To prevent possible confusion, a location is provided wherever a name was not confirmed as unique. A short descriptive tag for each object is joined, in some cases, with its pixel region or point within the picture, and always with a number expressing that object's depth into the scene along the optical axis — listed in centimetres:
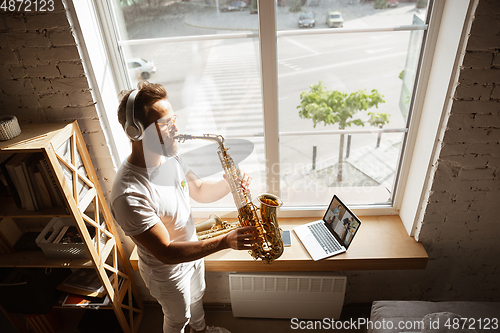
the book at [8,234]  206
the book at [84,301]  215
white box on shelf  197
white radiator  226
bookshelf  160
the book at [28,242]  212
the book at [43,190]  175
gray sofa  168
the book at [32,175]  172
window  177
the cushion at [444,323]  165
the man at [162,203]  149
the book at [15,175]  171
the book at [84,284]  215
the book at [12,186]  173
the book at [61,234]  203
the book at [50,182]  170
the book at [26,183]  171
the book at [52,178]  166
